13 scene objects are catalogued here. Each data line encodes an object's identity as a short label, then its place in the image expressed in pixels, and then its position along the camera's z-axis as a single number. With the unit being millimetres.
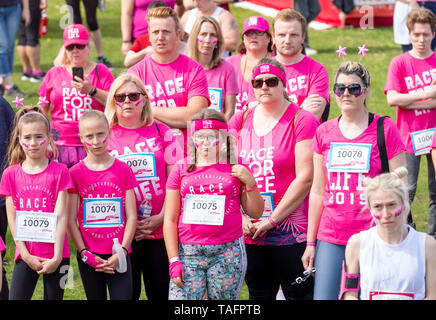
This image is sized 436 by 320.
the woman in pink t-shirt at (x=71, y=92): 12383
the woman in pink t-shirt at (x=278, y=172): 10000
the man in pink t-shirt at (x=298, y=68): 11734
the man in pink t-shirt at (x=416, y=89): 13469
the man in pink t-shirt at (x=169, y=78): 11445
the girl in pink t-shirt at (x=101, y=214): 10016
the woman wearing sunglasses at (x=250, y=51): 12906
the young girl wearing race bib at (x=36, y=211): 10062
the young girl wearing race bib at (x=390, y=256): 8211
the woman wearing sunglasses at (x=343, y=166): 9281
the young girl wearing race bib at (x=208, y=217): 9359
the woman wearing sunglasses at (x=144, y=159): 10383
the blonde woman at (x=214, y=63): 12781
